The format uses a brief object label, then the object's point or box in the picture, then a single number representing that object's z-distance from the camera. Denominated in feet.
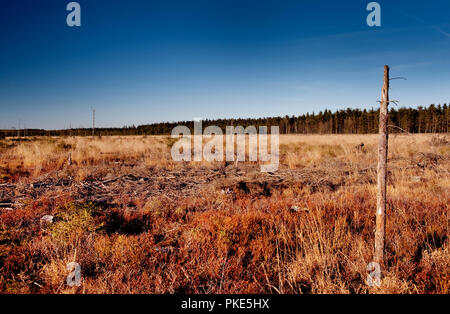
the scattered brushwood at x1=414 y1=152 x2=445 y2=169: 34.88
